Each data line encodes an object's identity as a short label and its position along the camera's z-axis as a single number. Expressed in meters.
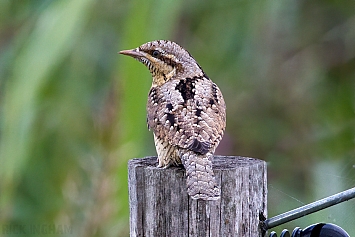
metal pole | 4.71
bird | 5.35
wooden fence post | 4.81
